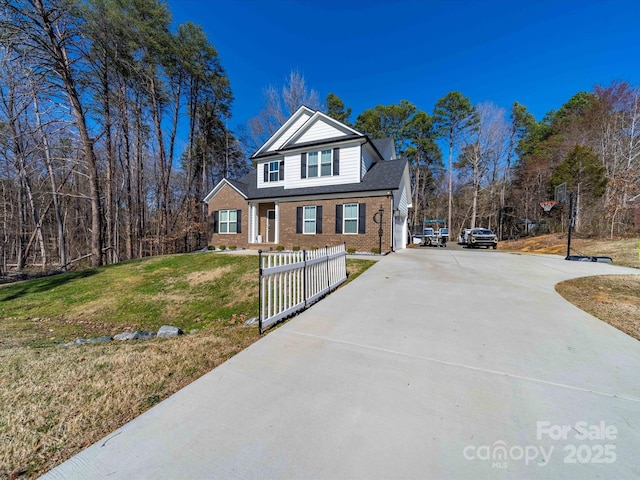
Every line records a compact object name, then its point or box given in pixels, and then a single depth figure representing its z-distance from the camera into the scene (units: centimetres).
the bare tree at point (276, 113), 2217
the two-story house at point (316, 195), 1231
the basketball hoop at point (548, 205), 1910
